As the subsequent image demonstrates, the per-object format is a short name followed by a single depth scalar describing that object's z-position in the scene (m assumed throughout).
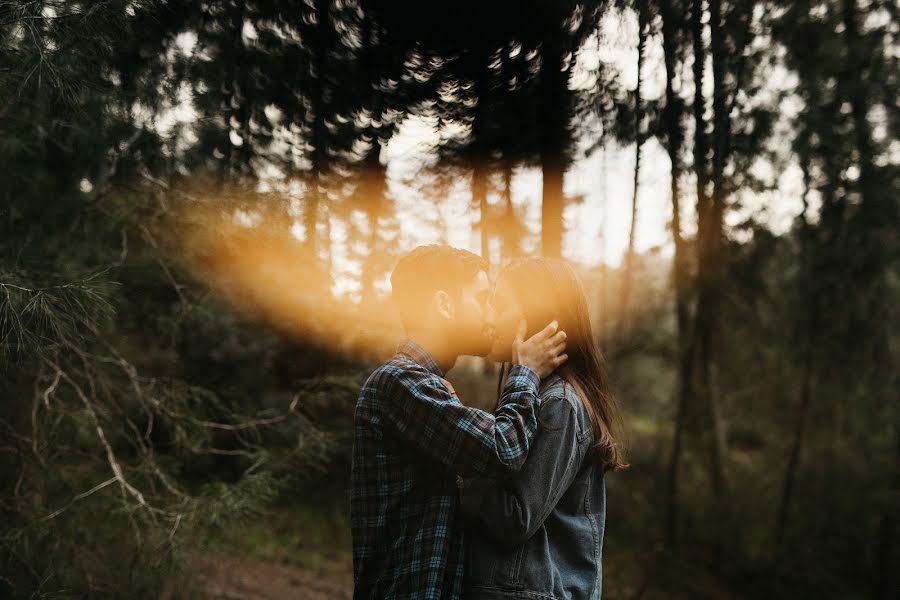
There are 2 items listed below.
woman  1.63
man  1.59
